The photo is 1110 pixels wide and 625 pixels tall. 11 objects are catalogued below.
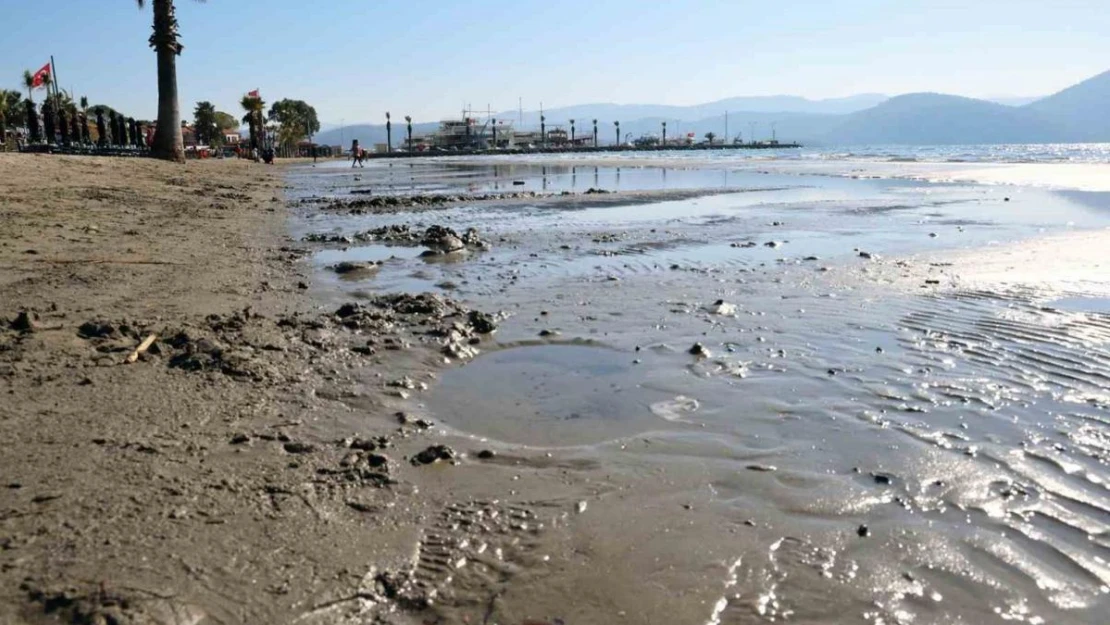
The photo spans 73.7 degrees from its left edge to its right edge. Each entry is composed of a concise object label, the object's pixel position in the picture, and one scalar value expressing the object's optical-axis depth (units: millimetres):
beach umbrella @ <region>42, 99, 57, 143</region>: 41094
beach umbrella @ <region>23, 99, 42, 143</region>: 39719
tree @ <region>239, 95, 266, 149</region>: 87500
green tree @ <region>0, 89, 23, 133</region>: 72631
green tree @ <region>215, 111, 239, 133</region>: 114375
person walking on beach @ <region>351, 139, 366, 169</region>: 67019
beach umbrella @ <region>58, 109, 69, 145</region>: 41312
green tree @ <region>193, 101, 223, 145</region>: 104000
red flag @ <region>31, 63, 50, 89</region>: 49594
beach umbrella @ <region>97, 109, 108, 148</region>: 43344
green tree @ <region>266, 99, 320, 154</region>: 118688
